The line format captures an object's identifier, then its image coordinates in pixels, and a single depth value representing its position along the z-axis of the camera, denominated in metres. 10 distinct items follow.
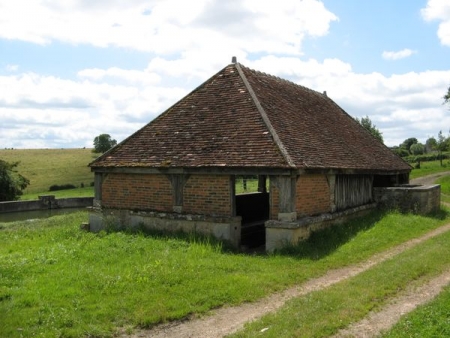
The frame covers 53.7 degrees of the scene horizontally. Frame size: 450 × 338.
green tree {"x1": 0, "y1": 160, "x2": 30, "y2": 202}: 33.56
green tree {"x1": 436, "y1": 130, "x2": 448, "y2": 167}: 51.51
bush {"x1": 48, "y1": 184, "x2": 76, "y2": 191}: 48.29
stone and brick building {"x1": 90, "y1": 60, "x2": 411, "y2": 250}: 11.12
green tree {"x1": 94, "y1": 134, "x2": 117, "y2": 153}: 72.12
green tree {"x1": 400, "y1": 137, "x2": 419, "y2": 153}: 79.99
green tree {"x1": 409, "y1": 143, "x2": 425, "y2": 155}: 68.78
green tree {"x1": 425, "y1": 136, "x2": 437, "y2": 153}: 54.41
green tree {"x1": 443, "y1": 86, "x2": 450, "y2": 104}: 40.97
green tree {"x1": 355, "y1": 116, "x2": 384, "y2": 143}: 46.17
